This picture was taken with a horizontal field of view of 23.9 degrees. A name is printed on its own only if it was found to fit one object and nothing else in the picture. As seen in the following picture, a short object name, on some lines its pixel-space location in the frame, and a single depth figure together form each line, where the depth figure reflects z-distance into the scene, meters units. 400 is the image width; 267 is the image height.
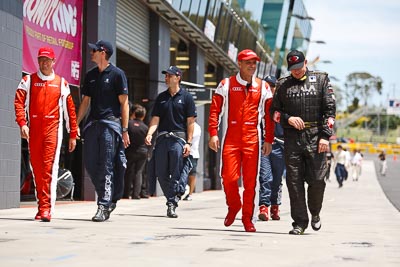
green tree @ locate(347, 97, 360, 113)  185.50
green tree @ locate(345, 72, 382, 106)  187.12
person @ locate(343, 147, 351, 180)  40.21
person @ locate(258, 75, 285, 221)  12.17
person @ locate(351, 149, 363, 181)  47.03
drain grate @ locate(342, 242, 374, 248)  8.27
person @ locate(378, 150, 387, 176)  55.79
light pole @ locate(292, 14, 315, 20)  56.74
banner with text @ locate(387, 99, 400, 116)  127.30
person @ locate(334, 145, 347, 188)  37.14
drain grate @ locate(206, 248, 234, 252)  7.49
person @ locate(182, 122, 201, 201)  17.54
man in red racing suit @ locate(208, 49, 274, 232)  9.92
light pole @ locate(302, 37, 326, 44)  71.31
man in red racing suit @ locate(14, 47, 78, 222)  10.20
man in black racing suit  9.42
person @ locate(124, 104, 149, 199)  18.48
